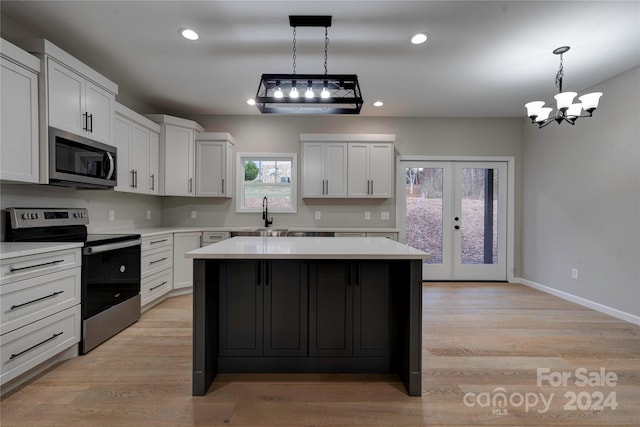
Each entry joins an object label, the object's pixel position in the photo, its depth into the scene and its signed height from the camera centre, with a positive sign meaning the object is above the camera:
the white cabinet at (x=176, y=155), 3.94 +0.80
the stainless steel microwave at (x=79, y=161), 2.25 +0.43
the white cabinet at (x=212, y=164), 4.29 +0.71
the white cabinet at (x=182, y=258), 3.74 -0.63
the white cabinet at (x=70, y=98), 2.17 +0.96
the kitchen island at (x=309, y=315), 2.03 -0.74
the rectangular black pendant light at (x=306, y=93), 2.19 +0.94
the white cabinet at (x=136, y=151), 3.21 +0.73
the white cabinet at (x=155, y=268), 3.11 -0.67
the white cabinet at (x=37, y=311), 1.74 -0.68
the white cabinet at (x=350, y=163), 4.34 +0.74
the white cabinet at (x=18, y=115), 1.92 +0.67
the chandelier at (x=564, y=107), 2.59 +1.02
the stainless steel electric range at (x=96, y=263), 2.28 -0.47
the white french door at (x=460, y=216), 4.69 -0.06
